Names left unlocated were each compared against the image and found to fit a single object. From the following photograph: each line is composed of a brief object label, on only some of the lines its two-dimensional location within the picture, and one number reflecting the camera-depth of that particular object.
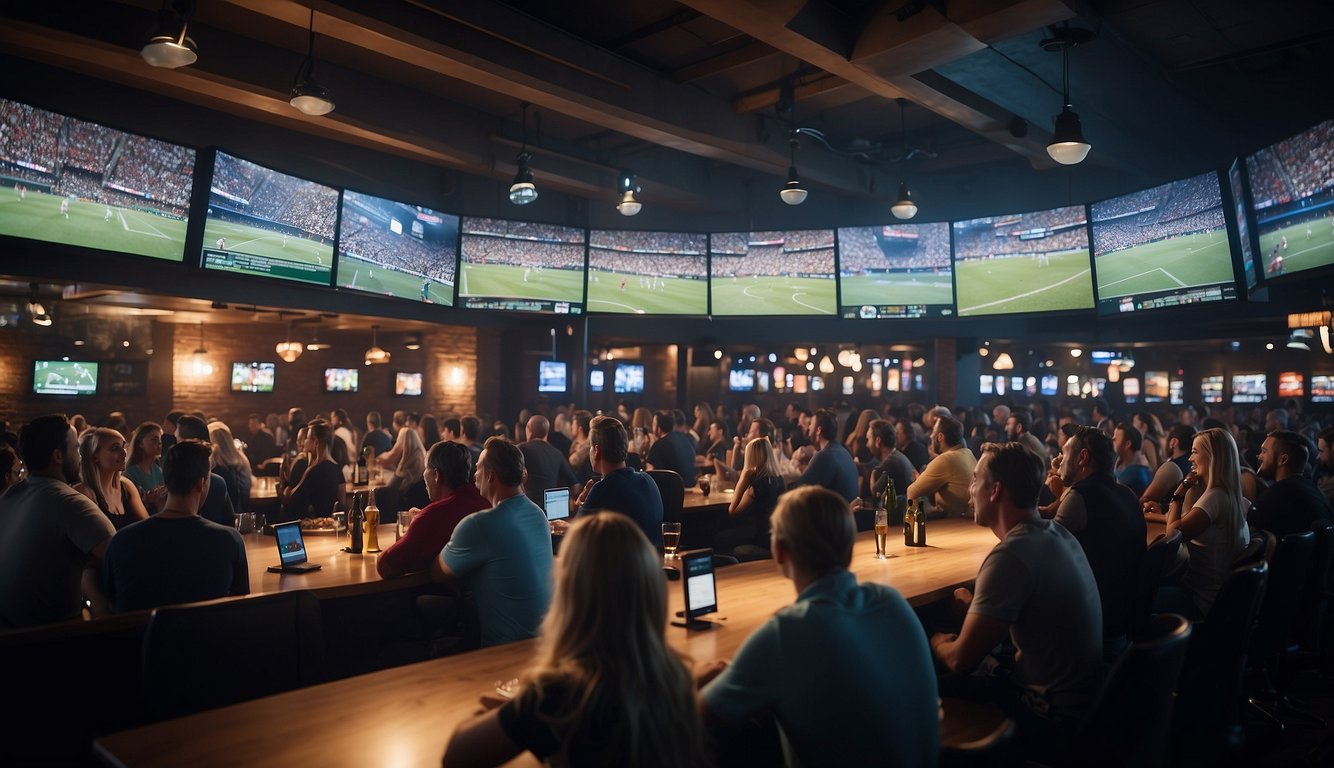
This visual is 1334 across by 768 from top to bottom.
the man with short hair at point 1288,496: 4.45
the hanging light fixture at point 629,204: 8.69
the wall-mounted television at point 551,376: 13.25
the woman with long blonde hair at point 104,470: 4.52
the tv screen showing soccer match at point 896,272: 10.63
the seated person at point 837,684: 1.75
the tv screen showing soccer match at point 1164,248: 7.76
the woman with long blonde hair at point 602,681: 1.53
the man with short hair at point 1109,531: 3.48
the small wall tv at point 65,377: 11.62
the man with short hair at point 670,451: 7.73
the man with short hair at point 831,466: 6.37
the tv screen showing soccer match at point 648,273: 11.23
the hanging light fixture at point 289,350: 11.62
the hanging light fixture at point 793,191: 8.32
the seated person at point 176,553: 3.06
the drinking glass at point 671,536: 3.87
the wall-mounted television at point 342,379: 14.20
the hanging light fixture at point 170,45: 4.84
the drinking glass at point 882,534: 4.23
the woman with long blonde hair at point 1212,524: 4.41
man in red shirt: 3.65
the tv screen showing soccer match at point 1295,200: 6.01
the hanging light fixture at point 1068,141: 6.12
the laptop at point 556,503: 5.58
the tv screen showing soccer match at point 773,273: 11.14
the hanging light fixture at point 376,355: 12.36
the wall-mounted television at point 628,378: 17.06
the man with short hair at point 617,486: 4.45
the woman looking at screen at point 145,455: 5.58
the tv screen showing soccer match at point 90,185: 6.35
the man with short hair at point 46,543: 3.20
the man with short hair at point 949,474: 5.59
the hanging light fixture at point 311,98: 5.86
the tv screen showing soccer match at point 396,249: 9.08
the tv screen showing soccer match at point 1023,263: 9.44
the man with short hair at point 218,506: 5.03
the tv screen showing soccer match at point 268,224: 7.68
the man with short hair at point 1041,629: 2.53
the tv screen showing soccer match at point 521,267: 10.51
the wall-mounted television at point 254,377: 13.45
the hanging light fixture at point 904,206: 8.96
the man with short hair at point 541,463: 7.39
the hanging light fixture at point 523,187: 8.27
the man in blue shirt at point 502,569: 3.13
